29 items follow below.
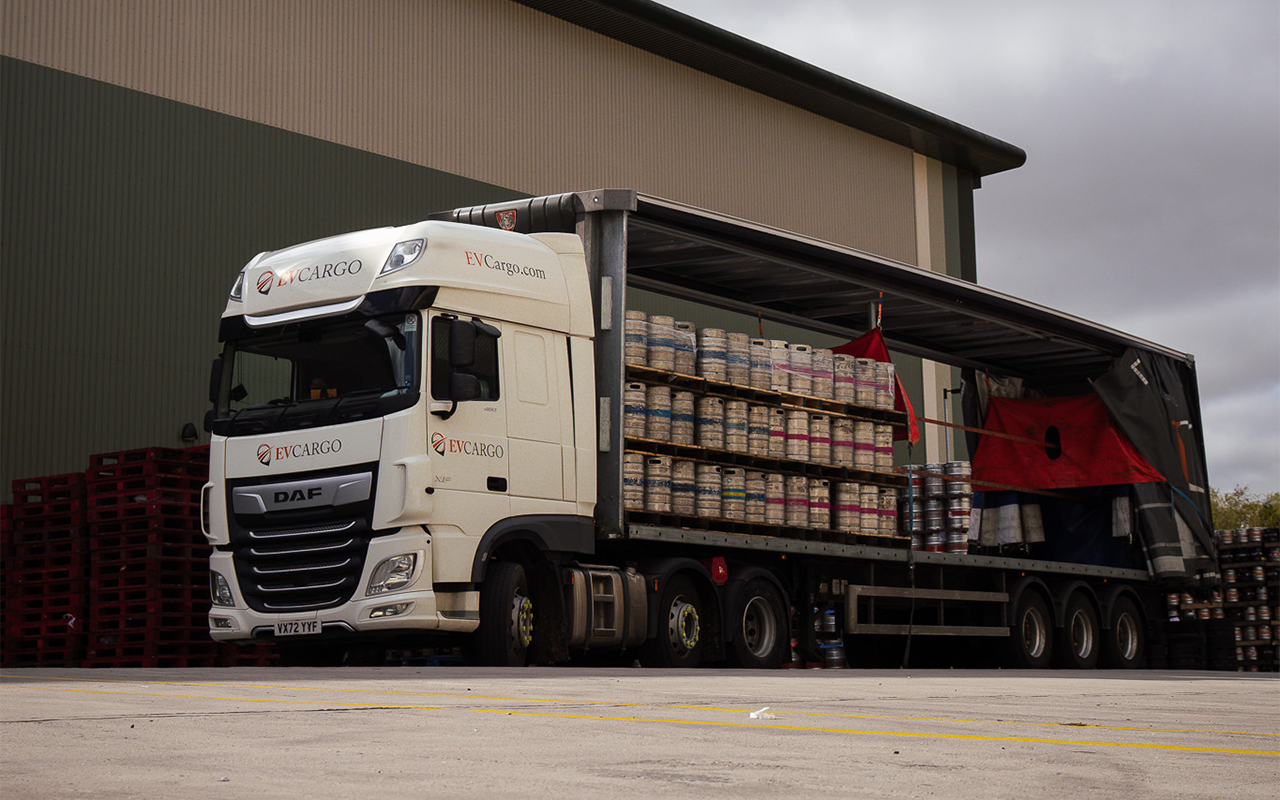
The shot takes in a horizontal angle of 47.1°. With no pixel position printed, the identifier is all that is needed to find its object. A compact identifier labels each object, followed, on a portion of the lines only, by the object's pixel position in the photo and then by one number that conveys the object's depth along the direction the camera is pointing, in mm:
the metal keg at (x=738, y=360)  13172
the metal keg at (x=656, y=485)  12156
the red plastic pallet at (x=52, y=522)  14883
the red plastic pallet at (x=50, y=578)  14711
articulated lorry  10594
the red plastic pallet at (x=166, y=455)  14320
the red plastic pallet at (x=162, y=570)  14023
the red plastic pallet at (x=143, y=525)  14078
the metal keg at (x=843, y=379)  14398
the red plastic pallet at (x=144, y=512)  14086
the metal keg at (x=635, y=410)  12039
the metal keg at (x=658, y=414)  12266
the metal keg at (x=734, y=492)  12961
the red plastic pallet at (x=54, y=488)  15016
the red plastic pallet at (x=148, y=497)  14141
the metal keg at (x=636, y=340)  12195
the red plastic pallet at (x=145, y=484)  14227
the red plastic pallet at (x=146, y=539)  14062
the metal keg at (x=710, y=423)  12789
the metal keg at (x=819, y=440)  13945
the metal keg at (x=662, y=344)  12453
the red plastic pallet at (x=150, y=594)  13977
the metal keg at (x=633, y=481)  11938
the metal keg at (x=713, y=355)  12969
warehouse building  19484
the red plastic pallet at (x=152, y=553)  14047
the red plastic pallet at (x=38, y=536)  15234
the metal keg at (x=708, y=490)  12656
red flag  15344
